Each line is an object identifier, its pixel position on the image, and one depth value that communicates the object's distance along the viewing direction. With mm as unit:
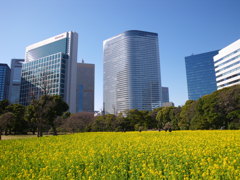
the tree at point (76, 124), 42562
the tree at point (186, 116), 36028
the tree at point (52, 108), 29878
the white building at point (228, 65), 63200
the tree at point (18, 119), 39928
